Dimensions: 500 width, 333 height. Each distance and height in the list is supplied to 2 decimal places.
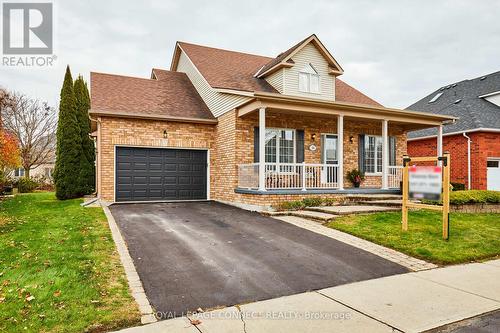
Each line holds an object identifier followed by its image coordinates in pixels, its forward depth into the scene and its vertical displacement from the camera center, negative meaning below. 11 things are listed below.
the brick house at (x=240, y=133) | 12.14 +1.44
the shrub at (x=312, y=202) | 11.27 -1.09
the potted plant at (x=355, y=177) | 14.52 -0.35
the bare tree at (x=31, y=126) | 28.12 +3.74
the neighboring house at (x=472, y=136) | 15.94 +1.62
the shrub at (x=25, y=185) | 22.11 -1.00
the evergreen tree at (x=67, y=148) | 15.39 +1.00
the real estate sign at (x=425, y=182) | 7.26 -0.29
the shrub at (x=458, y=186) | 14.80 -0.78
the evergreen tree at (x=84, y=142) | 16.00 +1.41
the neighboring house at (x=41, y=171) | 37.34 -0.16
